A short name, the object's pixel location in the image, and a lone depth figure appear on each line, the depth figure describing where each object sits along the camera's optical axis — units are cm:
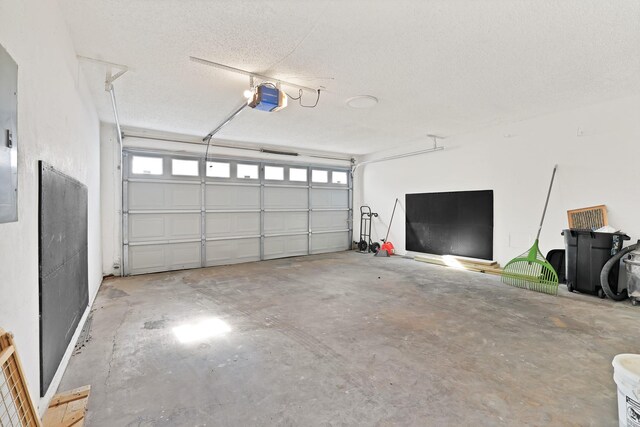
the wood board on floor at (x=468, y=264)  508
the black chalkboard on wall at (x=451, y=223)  543
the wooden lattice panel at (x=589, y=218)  397
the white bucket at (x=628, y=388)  131
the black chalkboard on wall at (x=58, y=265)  167
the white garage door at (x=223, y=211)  532
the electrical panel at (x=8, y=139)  109
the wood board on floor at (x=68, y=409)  155
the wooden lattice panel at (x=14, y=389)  86
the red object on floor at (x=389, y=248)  715
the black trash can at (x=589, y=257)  367
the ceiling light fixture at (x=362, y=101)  375
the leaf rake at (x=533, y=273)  396
